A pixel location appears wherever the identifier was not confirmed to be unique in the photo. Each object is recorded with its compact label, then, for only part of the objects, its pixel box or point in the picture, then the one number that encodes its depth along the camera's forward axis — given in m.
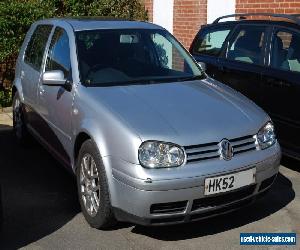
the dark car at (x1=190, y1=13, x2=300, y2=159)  5.59
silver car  3.68
